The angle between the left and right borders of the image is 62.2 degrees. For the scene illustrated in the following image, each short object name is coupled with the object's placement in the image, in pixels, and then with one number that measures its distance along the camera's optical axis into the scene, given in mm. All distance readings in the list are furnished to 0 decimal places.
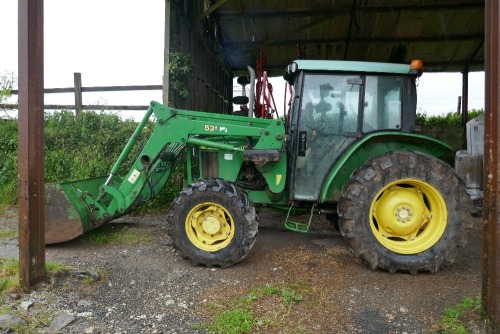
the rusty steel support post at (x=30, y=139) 3365
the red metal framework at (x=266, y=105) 5535
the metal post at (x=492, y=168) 2693
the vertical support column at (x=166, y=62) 7680
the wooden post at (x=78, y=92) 9283
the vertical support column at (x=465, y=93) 12476
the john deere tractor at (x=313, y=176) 4055
